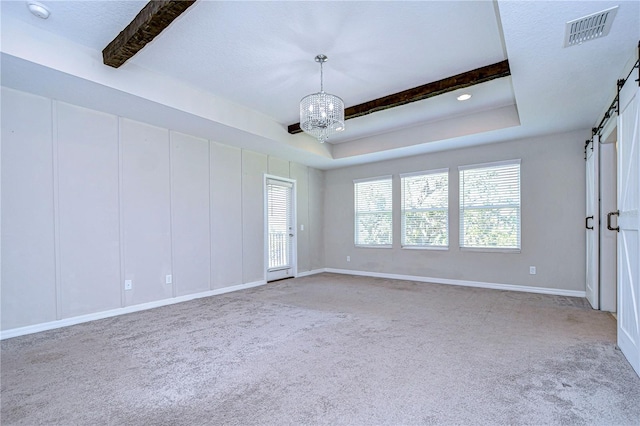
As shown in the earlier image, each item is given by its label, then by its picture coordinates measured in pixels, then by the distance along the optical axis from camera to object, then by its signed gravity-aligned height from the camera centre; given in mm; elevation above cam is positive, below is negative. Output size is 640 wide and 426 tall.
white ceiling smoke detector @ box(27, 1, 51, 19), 2420 +1633
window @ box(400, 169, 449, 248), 5859 -33
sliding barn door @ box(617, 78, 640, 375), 2301 -158
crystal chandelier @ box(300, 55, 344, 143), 3334 +1077
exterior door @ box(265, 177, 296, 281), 6141 -398
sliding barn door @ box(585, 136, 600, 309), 3928 -256
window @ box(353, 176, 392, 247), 6598 -85
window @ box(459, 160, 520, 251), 5164 +13
